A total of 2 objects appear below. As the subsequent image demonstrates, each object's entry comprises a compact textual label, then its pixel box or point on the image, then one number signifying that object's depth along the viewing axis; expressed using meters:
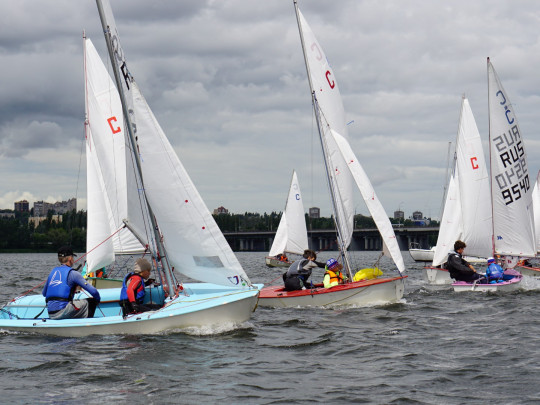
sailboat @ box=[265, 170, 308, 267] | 51.00
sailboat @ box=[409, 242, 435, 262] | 67.16
